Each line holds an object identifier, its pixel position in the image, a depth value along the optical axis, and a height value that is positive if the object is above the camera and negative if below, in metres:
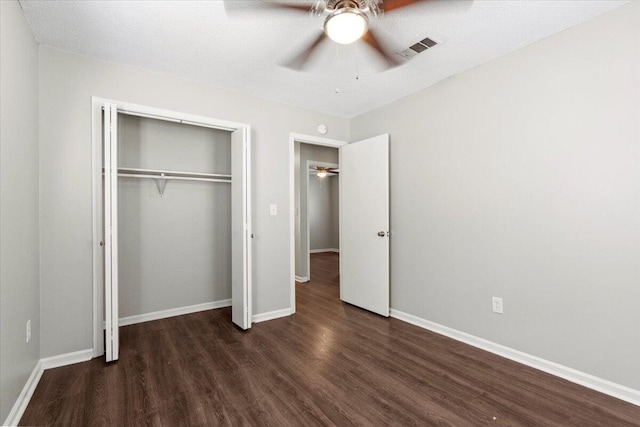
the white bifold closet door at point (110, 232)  2.45 -0.14
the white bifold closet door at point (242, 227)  3.15 -0.14
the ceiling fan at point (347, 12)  1.62 +1.07
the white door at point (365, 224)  3.53 -0.14
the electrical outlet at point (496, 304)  2.60 -0.79
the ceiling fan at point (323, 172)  8.41 +1.18
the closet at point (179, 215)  3.19 -0.02
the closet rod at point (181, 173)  3.16 +0.47
